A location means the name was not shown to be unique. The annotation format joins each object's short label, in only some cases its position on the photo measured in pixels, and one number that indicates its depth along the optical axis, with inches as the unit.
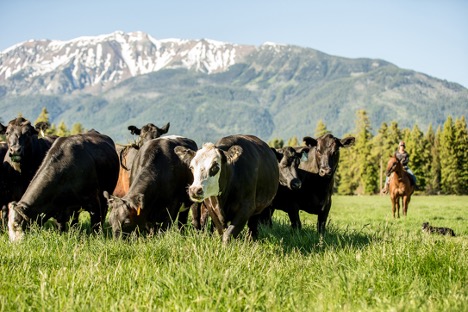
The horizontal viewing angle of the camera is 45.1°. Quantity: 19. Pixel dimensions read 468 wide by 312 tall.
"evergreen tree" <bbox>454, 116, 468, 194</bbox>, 3447.3
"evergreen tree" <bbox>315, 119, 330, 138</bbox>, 3878.0
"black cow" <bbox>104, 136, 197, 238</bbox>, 386.9
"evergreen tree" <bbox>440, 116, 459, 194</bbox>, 3474.4
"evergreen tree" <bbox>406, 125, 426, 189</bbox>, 3479.3
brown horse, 1036.1
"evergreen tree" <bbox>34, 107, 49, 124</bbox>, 3146.2
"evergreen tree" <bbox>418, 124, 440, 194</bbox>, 3731.1
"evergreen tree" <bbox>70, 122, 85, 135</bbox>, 4007.9
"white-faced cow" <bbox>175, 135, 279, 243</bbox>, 346.3
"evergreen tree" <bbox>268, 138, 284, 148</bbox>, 4751.5
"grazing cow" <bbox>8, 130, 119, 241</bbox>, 413.4
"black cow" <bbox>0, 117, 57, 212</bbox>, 496.7
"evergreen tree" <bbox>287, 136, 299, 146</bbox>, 4474.9
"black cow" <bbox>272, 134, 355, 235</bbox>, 511.8
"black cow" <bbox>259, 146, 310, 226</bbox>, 513.8
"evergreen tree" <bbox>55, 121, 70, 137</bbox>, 3513.8
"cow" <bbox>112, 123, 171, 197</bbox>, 551.2
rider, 1085.8
